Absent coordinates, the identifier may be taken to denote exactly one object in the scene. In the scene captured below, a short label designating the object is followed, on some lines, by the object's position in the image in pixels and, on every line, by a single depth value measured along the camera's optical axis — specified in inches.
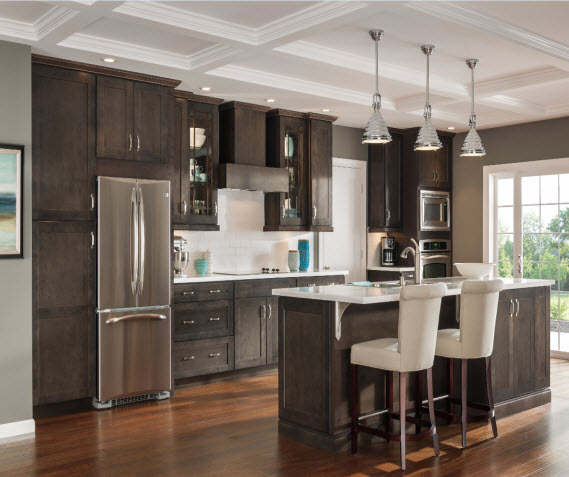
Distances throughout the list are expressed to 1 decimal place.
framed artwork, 164.2
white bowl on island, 194.4
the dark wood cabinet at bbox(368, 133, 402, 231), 297.4
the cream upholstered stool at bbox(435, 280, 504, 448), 158.1
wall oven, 298.2
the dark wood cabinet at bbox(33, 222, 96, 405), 180.1
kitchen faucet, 173.6
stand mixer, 229.1
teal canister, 272.6
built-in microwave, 296.8
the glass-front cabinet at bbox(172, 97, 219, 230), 222.5
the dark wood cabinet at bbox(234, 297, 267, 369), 230.5
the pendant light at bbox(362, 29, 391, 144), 165.9
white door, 287.4
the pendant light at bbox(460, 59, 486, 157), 193.5
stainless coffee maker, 301.1
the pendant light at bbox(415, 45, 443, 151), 179.6
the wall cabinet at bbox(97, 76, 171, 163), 191.3
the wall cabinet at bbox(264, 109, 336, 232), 254.8
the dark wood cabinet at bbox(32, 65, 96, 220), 179.8
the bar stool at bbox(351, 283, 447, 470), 143.5
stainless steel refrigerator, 188.1
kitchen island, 153.3
